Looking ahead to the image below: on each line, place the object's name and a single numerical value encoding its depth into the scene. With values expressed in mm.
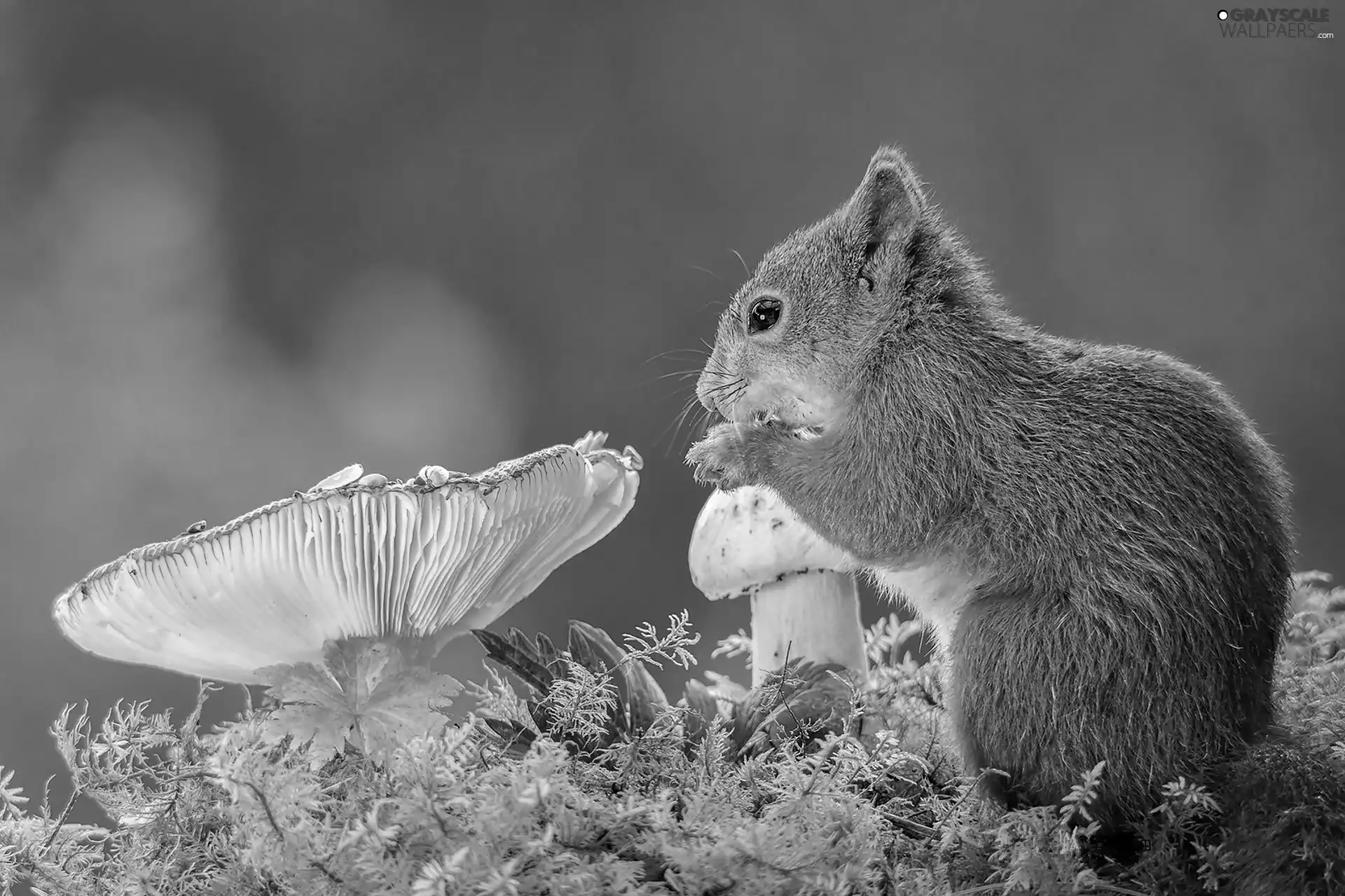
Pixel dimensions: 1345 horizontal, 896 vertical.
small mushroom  4583
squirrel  4505
